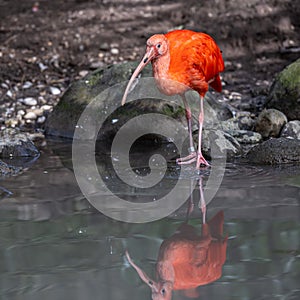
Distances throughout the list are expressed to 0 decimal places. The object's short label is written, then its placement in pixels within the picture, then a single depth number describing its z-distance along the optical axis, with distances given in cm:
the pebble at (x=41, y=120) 1734
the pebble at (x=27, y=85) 1917
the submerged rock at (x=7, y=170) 1289
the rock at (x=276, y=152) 1306
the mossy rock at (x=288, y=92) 1587
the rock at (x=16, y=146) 1445
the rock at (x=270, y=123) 1525
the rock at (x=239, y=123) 1566
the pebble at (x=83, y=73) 1987
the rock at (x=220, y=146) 1377
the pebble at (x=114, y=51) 2108
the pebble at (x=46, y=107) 1779
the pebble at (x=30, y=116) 1745
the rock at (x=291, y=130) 1482
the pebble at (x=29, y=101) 1817
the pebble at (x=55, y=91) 1881
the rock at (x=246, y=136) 1486
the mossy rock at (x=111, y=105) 1560
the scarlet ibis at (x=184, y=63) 1292
